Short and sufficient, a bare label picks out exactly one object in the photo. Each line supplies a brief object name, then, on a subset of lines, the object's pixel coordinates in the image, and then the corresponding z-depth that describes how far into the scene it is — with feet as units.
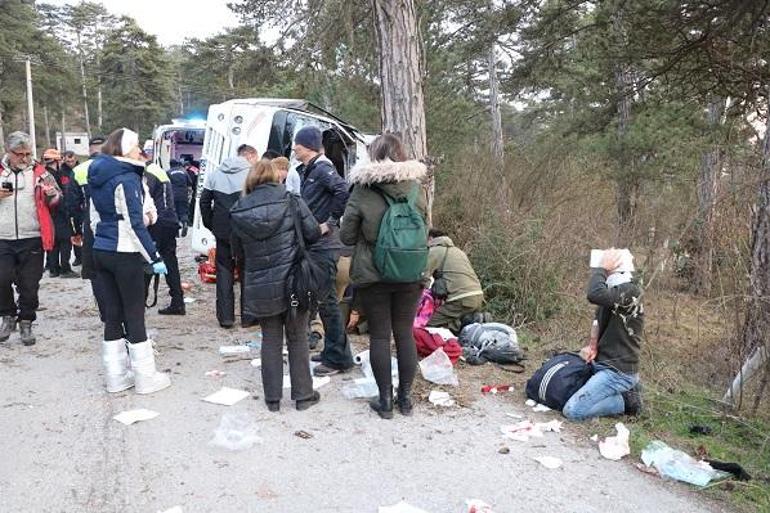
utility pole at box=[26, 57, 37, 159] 107.47
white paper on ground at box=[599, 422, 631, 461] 12.51
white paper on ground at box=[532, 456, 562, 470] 12.03
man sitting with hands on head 13.93
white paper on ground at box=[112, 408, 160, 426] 13.35
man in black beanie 16.34
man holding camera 18.28
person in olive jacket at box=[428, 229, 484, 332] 20.30
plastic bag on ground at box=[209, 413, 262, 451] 12.31
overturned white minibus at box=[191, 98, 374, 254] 28.30
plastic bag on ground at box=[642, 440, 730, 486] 11.64
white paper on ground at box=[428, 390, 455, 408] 14.94
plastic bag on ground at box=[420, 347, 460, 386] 16.26
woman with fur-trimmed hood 13.16
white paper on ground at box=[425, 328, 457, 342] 18.16
